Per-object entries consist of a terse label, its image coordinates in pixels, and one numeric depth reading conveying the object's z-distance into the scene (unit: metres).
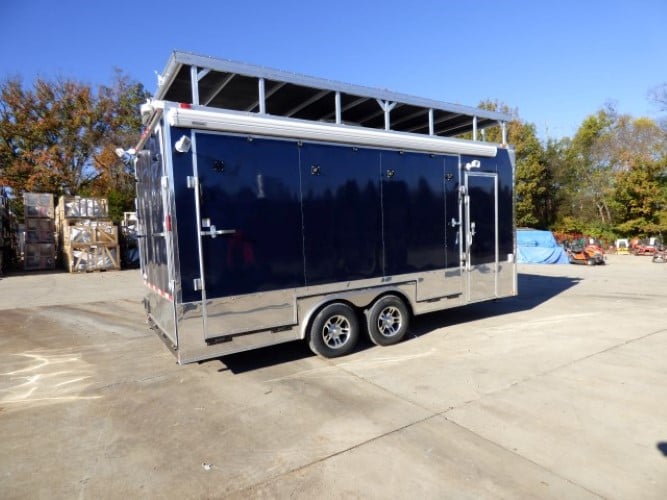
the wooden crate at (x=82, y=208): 19.34
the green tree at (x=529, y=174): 31.03
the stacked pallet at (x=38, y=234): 20.28
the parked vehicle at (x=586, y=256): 18.36
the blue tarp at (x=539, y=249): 19.56
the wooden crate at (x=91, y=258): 18.89
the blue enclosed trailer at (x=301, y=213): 4.38
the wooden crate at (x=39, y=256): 20.33
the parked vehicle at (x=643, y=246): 23.19
